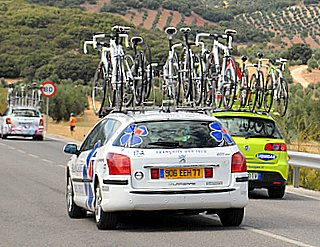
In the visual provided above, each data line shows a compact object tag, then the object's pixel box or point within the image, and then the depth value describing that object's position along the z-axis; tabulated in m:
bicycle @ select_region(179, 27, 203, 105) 17.95
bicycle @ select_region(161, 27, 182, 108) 18.26
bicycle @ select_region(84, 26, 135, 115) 17.44
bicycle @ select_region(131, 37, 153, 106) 17.03
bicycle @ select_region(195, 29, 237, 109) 18.97
